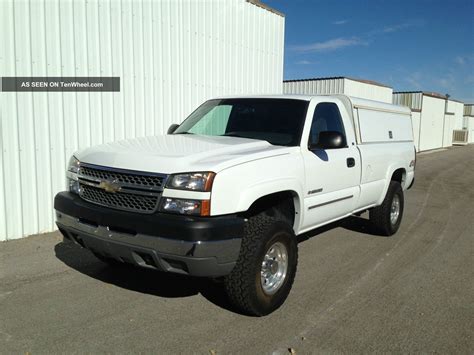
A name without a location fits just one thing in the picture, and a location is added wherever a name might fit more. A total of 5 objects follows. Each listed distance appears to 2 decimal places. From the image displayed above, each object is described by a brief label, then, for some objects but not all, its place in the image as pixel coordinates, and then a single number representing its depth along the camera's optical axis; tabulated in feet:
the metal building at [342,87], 71.05
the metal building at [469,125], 160.04
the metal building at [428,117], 95.16
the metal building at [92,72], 19.95
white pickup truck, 11.02
